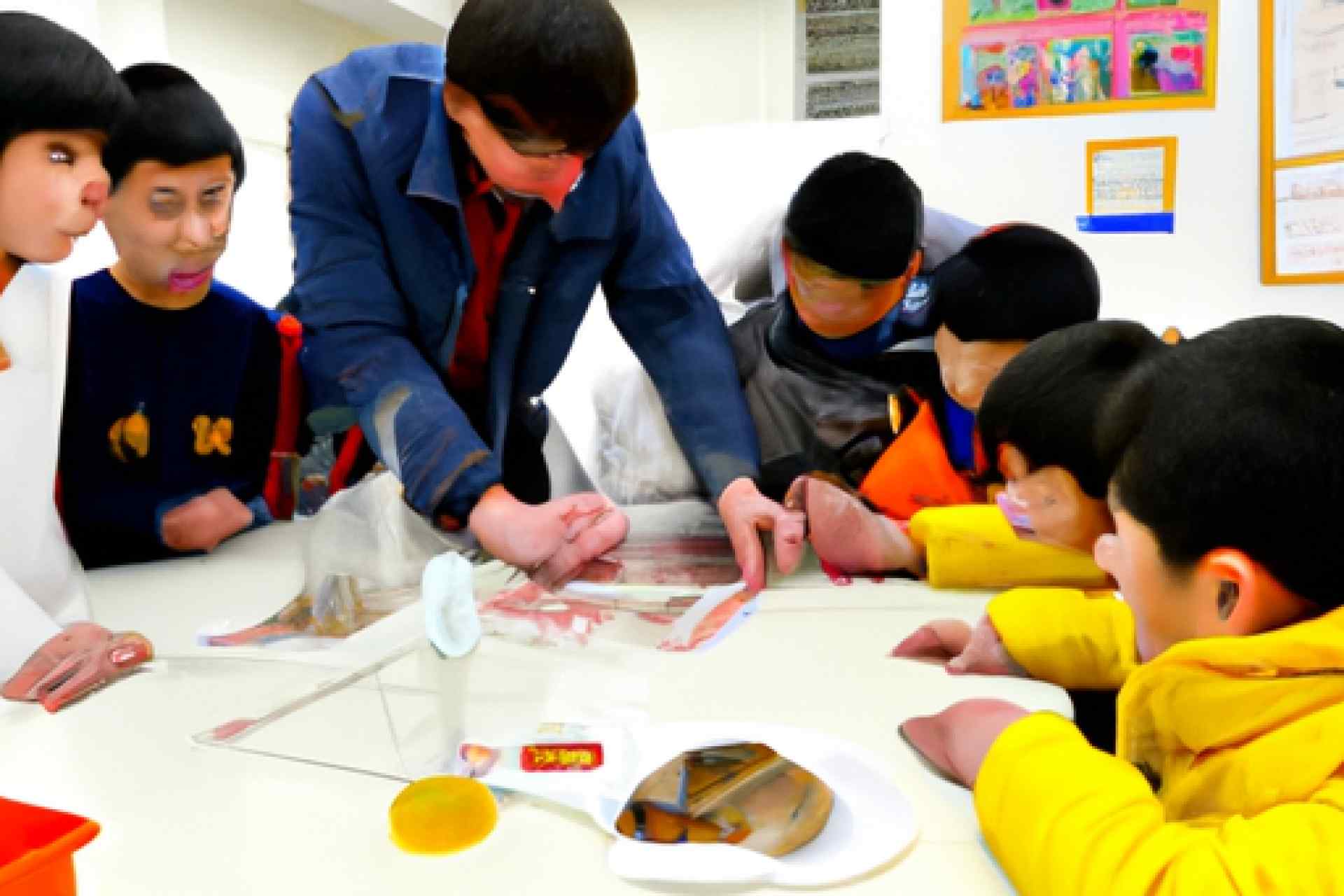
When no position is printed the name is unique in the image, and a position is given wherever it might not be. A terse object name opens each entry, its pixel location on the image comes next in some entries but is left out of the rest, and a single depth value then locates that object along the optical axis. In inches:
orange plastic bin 13.3
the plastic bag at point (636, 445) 39.0
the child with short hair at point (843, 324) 32.6
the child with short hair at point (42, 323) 23.6
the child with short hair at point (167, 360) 30.3
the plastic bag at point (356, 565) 27.5
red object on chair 37.7
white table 16.3
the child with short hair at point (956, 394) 29.0
